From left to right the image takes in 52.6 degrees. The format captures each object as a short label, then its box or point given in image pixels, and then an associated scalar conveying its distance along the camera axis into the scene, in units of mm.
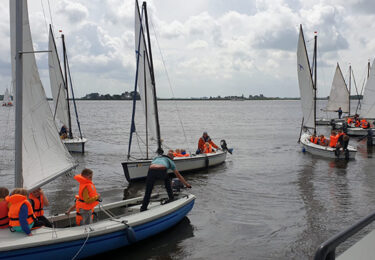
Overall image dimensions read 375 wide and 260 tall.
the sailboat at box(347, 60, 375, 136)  34438
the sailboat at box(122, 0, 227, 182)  17691
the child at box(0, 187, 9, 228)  7895
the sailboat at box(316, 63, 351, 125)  54156
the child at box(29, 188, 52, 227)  8742
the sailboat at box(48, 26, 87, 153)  28266
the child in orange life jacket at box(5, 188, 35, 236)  7699
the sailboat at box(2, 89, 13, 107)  125425
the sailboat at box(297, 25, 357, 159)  28031
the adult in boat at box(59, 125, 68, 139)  28922
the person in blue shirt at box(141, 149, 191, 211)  10732
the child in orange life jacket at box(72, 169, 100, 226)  8930
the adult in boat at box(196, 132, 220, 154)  22031
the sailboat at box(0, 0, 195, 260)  7781
